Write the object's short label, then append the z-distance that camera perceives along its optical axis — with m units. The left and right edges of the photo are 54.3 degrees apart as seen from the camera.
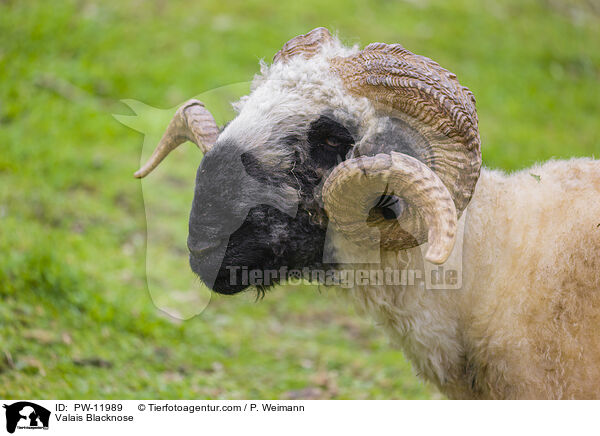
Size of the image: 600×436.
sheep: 3.05
